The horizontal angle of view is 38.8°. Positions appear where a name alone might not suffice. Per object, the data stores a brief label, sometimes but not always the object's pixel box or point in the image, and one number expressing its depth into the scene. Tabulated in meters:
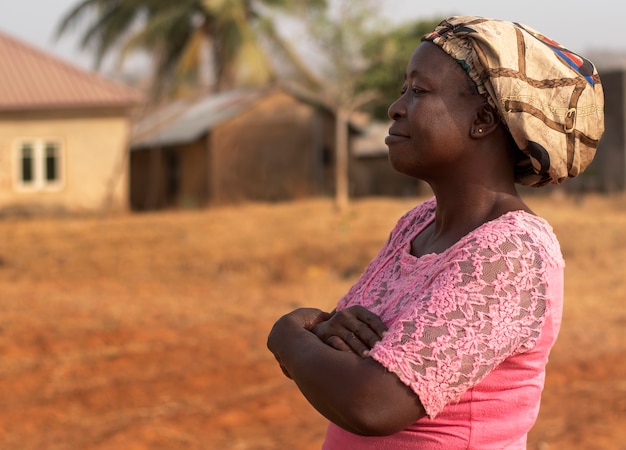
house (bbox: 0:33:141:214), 18.30
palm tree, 25.36
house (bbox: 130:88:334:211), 21.95
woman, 1.44
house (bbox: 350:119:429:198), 25.40
